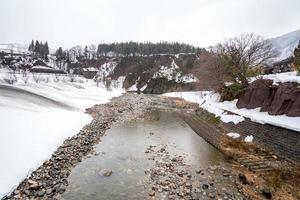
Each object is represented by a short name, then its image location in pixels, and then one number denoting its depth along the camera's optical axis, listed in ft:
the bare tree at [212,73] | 80.19
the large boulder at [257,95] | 55.38
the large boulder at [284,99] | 45.73
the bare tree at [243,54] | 74.67
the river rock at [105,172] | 31.76
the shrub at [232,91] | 70.77
